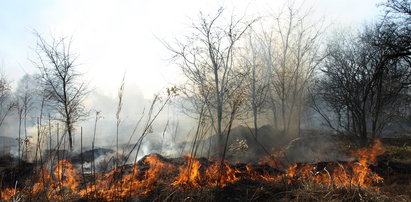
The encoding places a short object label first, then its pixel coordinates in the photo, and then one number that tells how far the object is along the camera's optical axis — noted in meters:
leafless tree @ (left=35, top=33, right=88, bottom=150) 12.28
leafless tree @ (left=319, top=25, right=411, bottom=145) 14.57
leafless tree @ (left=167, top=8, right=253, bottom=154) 11.66
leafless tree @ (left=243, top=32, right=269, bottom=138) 15.00
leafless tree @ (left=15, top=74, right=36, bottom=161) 30.83
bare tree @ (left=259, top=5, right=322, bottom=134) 16.58
